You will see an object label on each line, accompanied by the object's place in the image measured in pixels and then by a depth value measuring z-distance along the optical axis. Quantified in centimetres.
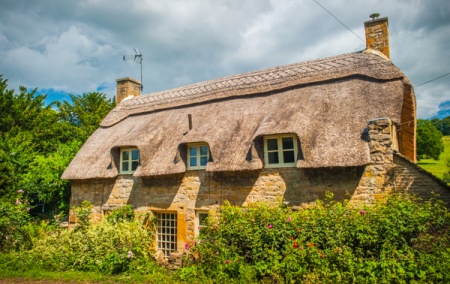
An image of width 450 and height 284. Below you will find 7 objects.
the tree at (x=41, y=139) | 1291
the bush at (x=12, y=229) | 982
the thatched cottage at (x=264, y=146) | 741
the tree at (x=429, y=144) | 3938
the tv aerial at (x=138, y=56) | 1688
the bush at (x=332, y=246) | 534
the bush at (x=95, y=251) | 811
